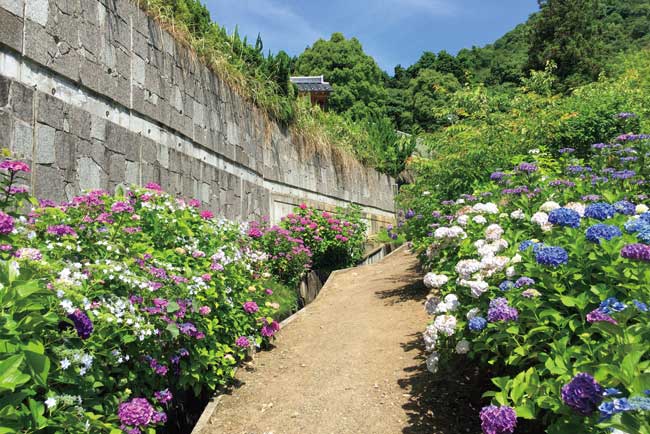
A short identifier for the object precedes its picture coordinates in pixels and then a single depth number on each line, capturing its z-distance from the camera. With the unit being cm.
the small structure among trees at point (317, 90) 2130
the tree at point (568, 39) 2695
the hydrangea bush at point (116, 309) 178
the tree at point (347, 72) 3020
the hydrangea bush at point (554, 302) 179
